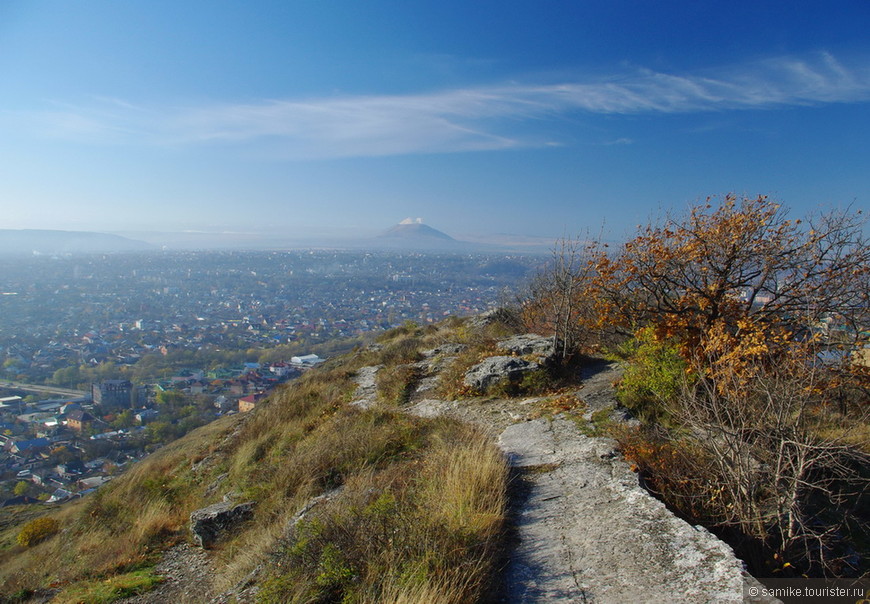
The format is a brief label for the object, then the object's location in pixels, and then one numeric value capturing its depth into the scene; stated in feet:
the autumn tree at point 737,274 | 21.70
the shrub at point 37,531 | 28.68
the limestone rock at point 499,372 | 29.96
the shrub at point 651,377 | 22.68
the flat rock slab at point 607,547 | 10.50
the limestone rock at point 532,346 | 31.71
